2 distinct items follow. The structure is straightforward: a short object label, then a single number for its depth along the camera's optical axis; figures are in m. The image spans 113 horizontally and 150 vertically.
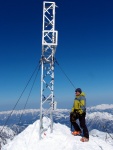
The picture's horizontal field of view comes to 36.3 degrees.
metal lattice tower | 10.99
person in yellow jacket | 10.38
